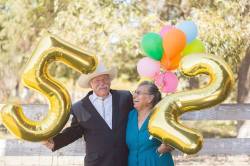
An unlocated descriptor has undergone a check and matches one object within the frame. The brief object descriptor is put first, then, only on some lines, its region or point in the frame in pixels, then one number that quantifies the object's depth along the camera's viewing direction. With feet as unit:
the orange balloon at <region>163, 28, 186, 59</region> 12.64
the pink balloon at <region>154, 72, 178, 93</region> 13.16
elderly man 11.77
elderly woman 11.74
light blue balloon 13.08
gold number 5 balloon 11.68
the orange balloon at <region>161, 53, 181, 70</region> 13.03
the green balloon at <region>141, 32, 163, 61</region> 12.82
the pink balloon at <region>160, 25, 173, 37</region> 13.11
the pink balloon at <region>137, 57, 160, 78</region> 13.15
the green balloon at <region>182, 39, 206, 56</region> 13.11
